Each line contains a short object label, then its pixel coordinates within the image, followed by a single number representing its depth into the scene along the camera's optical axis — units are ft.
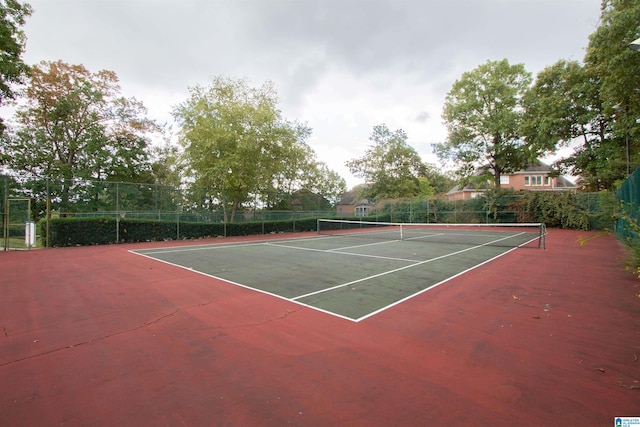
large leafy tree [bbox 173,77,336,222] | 66.64
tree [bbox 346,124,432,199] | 139.85
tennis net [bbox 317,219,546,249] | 49.62
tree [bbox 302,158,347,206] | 142.20
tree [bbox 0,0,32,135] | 48.70
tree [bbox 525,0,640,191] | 47.61
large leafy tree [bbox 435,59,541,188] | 100.37
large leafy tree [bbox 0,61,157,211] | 79.77
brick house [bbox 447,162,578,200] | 156.87
